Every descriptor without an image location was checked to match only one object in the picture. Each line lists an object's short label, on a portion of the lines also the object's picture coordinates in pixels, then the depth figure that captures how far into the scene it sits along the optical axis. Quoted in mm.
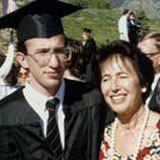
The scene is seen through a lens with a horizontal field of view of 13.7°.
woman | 3996
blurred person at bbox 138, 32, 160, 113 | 6227
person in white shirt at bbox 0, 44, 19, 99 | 6588
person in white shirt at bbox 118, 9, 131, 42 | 19886
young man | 4090
